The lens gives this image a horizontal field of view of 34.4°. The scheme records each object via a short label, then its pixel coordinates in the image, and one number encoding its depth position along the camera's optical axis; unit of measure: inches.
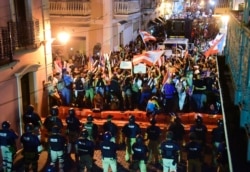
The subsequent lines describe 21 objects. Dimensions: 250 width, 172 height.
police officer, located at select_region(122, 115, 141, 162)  477.1
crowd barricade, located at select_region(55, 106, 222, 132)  563.2
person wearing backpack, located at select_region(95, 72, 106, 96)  650.8
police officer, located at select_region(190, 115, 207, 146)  470.6
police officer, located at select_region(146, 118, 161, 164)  472.4
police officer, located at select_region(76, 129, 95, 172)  438.0
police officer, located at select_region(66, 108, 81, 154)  511.8
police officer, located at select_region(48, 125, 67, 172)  458.6
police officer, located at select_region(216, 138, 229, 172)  406.6
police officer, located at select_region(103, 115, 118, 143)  485.4
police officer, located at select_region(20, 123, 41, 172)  460.4
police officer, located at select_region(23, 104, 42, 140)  537.0
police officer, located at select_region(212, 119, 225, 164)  455.5
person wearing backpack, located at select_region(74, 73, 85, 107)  658.0
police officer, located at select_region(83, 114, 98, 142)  492.1
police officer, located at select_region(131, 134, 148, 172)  432.1
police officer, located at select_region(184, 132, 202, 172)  429.3
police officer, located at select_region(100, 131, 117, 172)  430.3
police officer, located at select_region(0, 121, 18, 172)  459.2
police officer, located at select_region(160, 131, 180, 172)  416.8
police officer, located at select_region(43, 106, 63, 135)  517.5
